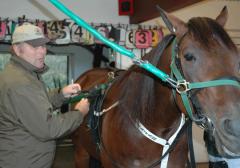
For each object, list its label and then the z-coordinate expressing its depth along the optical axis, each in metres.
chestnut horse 1.31
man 1.69
